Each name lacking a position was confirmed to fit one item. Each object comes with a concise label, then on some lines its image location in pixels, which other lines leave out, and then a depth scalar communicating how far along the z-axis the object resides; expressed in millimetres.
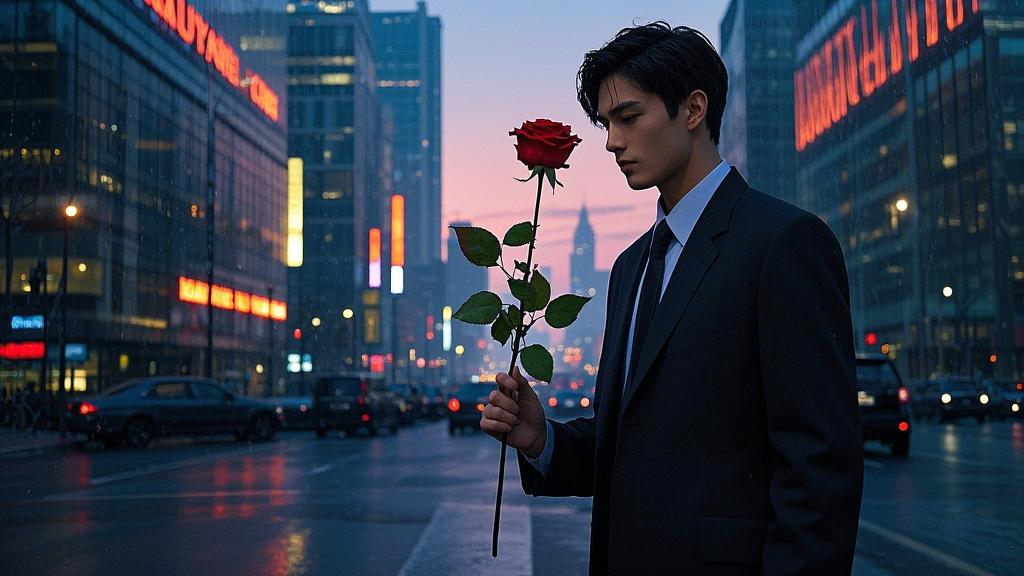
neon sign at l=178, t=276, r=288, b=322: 57469
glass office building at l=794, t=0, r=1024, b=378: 63562
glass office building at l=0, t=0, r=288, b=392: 43688
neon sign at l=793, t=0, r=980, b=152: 67500
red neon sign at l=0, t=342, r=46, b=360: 43312
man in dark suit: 2113
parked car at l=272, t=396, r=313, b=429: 34875
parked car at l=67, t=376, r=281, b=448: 24297
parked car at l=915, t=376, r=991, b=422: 36844
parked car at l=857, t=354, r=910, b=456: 18094
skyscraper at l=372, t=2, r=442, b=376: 170788
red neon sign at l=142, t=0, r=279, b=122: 54647
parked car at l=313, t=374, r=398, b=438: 29984
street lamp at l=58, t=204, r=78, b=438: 30681
